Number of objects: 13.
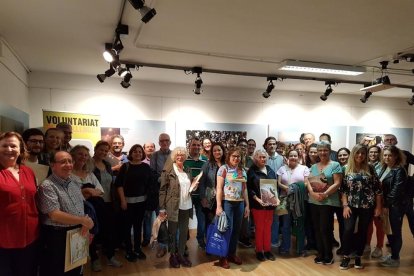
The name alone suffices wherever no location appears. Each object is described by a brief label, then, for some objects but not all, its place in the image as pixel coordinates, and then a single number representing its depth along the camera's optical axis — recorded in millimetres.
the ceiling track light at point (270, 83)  5402
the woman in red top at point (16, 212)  2117
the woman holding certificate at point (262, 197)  4023
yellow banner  5051
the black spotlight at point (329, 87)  5730
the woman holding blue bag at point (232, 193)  3805
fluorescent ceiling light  4340
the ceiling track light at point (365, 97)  6048
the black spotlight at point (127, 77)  4379
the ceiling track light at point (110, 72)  4074
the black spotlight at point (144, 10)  2132
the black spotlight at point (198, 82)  5039
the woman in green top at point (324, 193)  3809
